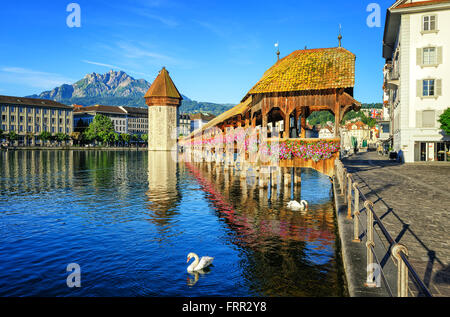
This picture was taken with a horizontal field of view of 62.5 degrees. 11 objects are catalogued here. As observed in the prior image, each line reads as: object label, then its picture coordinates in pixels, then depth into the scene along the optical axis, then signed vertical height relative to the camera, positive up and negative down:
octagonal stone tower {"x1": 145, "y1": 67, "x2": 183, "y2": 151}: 108.94 +11.54
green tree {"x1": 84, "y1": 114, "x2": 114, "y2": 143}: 134.38 +8.01
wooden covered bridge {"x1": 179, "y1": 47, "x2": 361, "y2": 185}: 17.70 +2.72
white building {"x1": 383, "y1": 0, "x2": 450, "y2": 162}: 34.12 +6.89
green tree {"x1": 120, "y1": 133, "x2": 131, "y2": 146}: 152.88 +5.71
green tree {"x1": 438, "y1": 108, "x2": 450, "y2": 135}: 32.16 +2.48
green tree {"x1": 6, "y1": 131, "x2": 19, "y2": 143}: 117.82 +4.96
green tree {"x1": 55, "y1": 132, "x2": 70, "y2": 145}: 131.35 +5.13
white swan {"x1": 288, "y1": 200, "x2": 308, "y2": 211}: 16.56 -2.50
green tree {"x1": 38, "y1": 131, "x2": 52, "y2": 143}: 125.94 +5.25
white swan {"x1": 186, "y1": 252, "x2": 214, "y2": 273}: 8.66 -2.67
